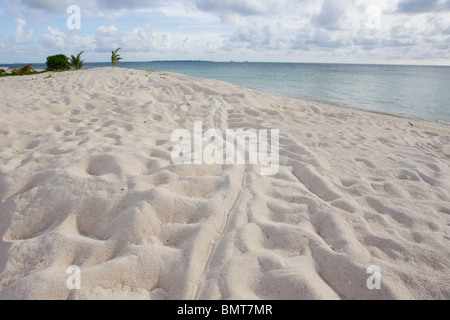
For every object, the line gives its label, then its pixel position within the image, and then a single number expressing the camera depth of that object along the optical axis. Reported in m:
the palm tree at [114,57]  21.34
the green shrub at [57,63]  18.50
